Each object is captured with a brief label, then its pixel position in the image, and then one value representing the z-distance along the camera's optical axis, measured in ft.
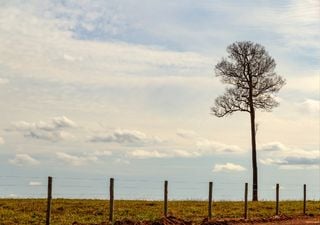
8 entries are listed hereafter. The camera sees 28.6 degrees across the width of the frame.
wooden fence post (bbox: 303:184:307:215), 121.93
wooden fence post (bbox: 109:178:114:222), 89.76
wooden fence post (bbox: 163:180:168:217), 96.69
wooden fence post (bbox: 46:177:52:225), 81.71
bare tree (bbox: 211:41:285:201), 175.32
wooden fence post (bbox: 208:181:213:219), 102.10
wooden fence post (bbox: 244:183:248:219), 106.32
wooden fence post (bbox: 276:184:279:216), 115.65
